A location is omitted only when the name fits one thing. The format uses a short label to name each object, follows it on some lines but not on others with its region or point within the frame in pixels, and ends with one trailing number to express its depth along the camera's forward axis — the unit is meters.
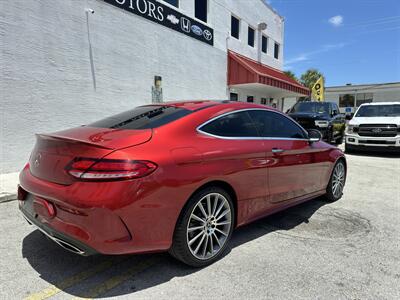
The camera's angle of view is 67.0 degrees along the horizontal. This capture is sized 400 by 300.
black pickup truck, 11.30
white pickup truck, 9.88
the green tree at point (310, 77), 43.19
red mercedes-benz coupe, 2.30
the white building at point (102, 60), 6.69
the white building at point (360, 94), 39.75
